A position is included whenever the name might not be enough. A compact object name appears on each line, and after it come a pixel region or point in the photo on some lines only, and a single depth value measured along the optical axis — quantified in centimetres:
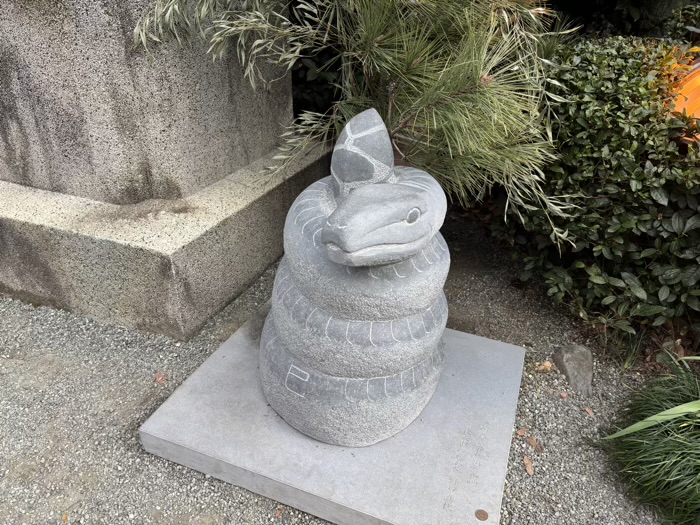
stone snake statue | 143
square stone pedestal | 166
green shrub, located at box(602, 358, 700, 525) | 174
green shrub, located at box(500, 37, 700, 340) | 209
